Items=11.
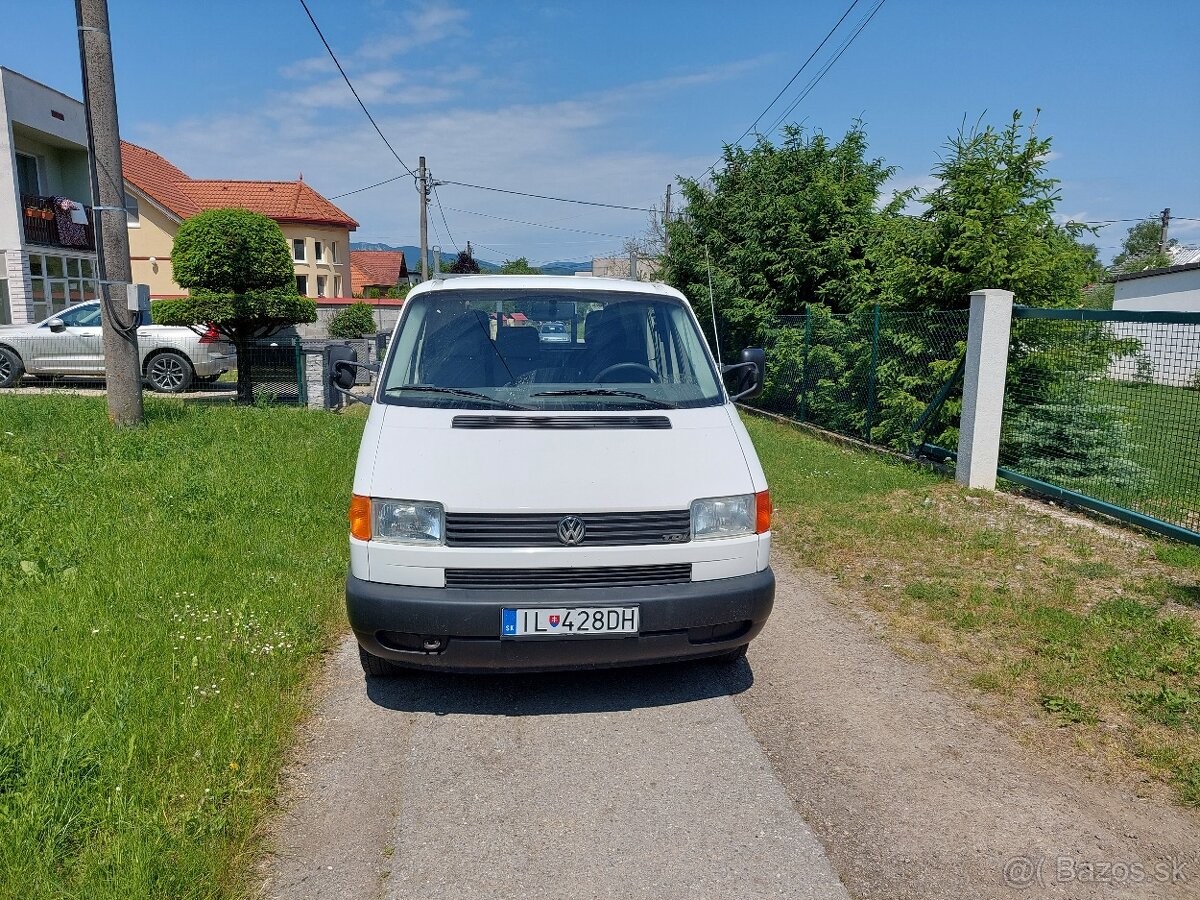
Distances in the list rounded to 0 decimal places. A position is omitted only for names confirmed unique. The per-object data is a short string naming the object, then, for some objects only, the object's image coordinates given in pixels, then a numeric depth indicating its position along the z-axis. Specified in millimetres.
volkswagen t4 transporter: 3520
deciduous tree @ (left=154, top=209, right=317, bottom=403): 13664
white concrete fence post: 8047
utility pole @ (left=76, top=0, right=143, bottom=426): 9539
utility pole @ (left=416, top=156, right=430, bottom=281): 33888
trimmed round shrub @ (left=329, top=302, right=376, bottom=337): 32719
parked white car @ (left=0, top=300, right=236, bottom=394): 16047
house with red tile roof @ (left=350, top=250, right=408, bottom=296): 73812
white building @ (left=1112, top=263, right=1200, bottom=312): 31969
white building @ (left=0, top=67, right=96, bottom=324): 21953
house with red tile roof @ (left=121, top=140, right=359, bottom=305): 35562
